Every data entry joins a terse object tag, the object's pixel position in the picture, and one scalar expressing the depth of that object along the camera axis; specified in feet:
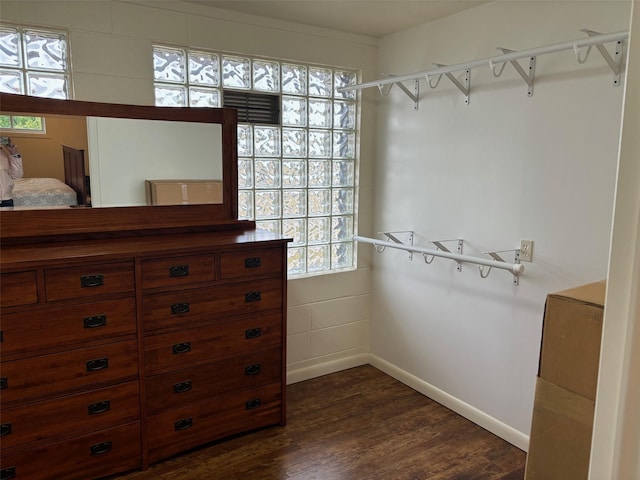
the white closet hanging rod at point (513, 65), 5.91
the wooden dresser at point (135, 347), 5.96
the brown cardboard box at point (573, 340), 2.83
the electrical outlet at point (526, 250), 7.36
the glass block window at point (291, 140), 8.41
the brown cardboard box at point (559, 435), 2.96
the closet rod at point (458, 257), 7.22
